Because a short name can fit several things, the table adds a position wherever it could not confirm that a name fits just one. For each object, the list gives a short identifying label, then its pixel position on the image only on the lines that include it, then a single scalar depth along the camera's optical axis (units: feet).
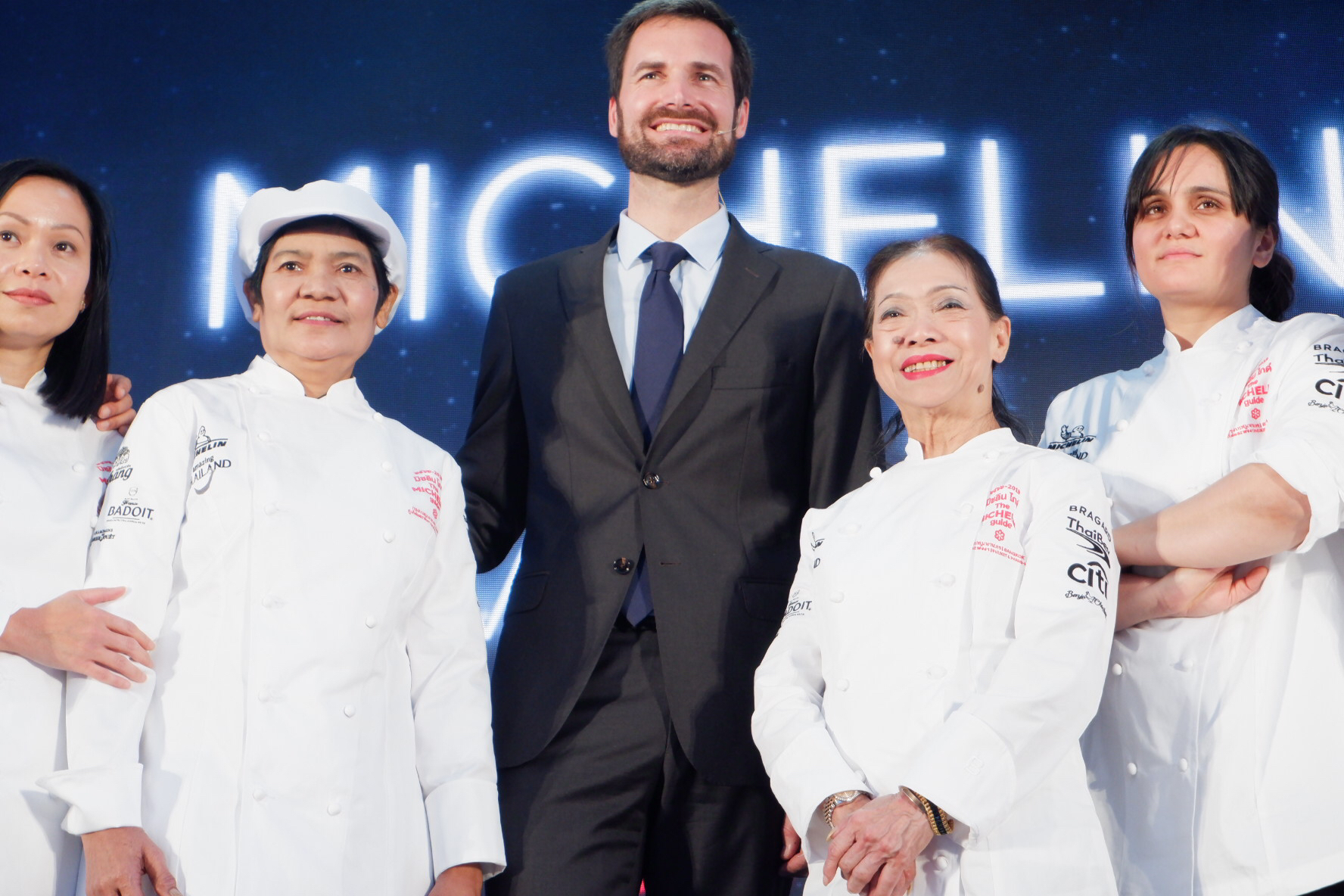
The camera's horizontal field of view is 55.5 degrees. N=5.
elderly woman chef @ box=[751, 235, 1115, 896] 5.13
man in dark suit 6.86
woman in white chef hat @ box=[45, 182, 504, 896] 5.51
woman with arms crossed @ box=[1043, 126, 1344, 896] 5.83
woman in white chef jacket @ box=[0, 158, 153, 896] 5.67
